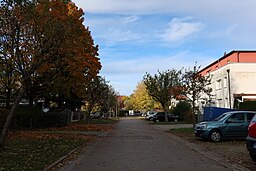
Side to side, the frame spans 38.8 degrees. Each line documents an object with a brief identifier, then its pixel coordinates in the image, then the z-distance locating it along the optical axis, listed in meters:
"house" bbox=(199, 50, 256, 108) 41.12
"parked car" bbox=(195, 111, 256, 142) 18.17
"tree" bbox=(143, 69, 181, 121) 48.88
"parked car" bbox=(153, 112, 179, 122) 50.62
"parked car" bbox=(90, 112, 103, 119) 68.89
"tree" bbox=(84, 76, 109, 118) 38.26
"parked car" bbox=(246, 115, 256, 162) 10.23
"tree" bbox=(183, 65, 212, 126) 28.25
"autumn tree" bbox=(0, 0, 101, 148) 13.59
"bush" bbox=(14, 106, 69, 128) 27.58
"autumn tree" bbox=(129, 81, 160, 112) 85.38
